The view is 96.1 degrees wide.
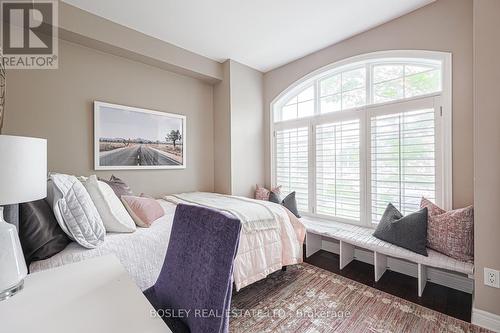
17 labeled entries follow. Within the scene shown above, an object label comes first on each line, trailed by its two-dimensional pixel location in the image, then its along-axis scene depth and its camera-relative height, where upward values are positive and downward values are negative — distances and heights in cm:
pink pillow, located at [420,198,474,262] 185 -57
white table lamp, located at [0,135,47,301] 84 -8
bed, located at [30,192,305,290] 149 -61
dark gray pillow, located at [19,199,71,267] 130 -40
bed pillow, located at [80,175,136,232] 170 -33
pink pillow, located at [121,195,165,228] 192 -39
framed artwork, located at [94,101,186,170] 263 +37
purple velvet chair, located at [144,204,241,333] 86 -45
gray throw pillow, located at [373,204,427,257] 204 -62
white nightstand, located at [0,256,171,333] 71 -50
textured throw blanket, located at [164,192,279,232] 206 -42
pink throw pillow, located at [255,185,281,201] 352 -42
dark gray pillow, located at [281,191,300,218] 312 -52
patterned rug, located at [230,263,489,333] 167 -119
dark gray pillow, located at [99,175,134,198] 211 -21
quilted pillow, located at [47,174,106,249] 144 -30
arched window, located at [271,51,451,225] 227 +36
